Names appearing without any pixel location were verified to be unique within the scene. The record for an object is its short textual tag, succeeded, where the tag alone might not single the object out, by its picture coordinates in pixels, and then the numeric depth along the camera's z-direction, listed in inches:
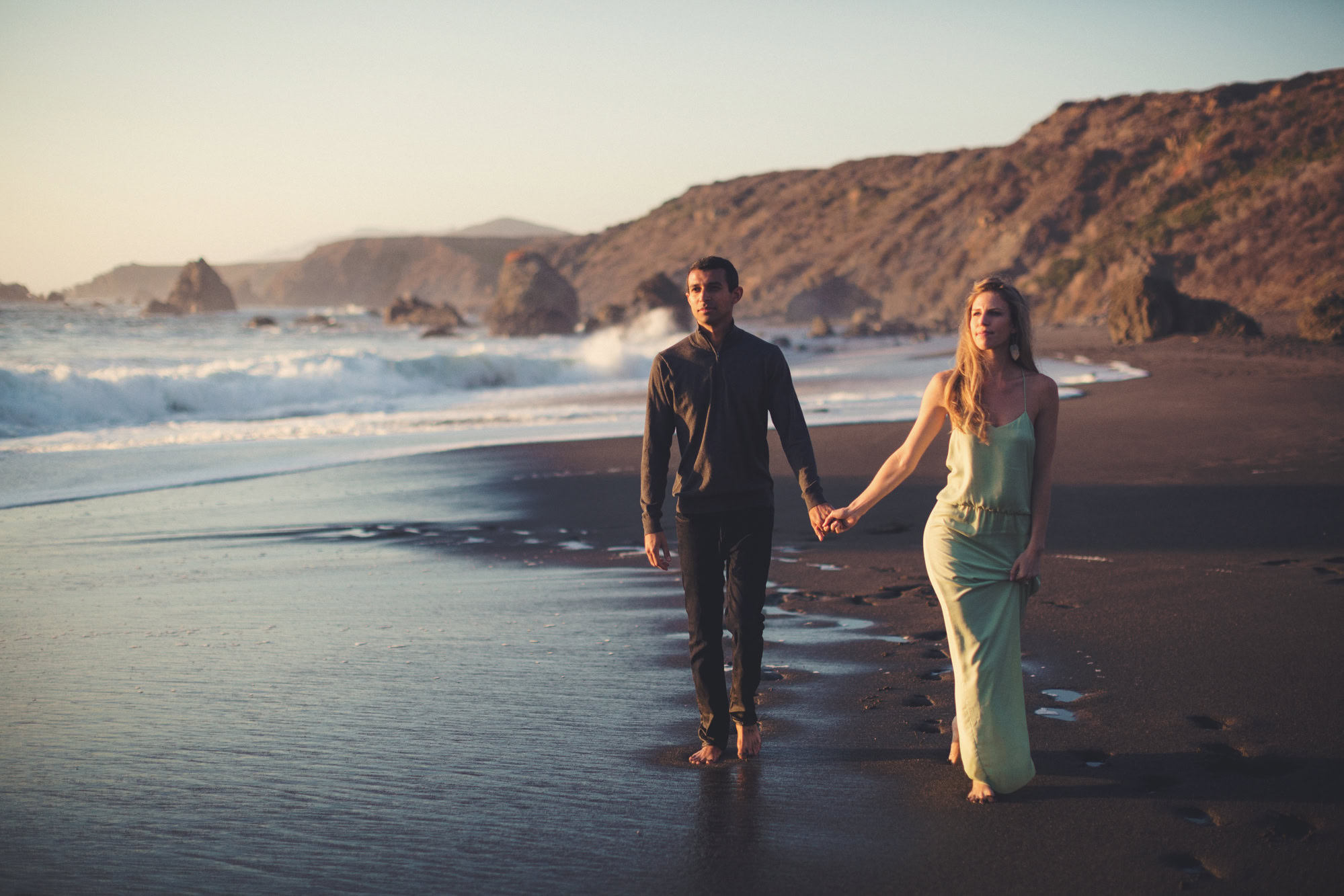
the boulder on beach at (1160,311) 1067.9
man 142.3
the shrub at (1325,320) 849.5
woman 127.3
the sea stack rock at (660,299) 2375.7
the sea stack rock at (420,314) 3184.1
